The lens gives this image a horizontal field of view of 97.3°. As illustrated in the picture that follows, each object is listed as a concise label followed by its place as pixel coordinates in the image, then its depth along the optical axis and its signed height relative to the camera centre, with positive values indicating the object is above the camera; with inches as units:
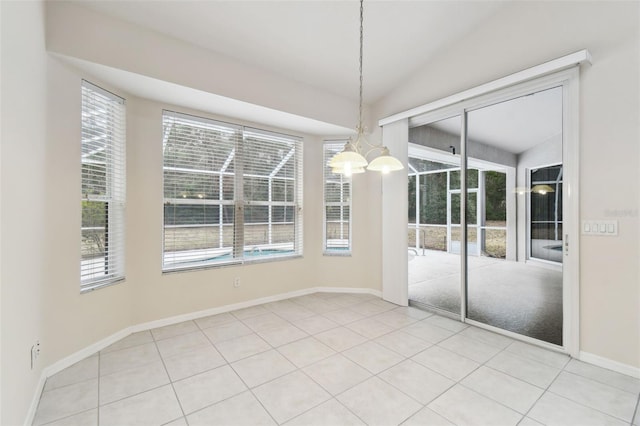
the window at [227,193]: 133.2 +10.1
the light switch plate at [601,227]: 91.7 -5.3
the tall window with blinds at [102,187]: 104.4 +9.9
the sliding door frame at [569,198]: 98.3 +4.9
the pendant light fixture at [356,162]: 83.3 +15.5
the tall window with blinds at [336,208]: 180.7 +2.7
